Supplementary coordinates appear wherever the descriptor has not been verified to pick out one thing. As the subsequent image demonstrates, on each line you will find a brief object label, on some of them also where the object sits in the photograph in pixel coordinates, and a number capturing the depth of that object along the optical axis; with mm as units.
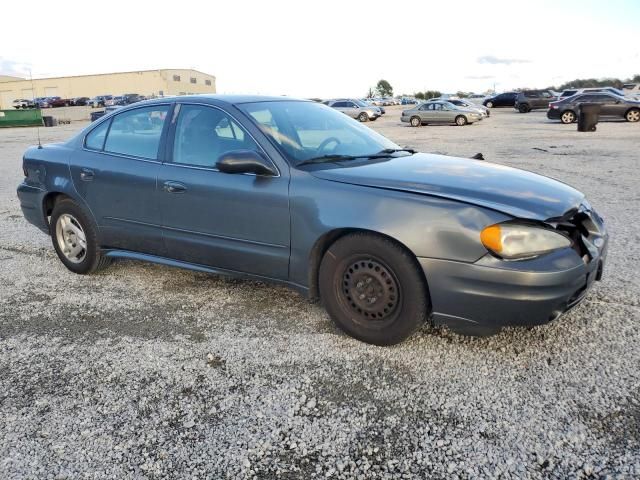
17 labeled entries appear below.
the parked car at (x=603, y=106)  25125
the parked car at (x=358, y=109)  35562
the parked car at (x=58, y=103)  66062
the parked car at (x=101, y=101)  62200
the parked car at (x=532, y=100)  37812
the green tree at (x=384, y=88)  129750
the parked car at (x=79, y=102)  65588
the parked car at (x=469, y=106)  30069
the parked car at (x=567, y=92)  32106
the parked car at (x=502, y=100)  45344
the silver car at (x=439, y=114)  29125
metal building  92750
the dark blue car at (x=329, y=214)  2918
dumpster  37531
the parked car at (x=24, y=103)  68488
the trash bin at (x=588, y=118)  19947
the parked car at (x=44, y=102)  64050
